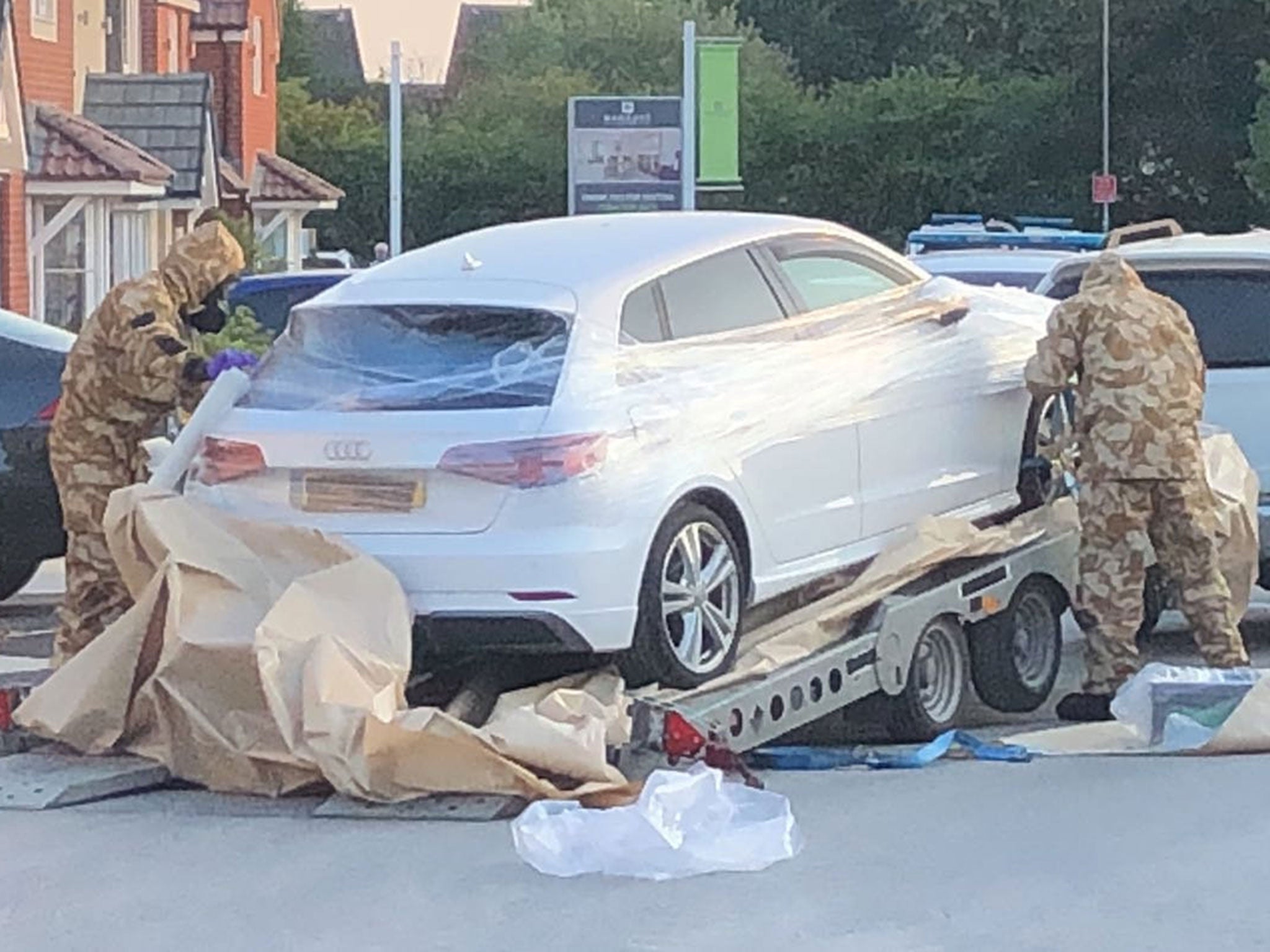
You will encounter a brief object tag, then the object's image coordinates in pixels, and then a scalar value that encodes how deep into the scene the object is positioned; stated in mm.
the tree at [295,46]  69188
